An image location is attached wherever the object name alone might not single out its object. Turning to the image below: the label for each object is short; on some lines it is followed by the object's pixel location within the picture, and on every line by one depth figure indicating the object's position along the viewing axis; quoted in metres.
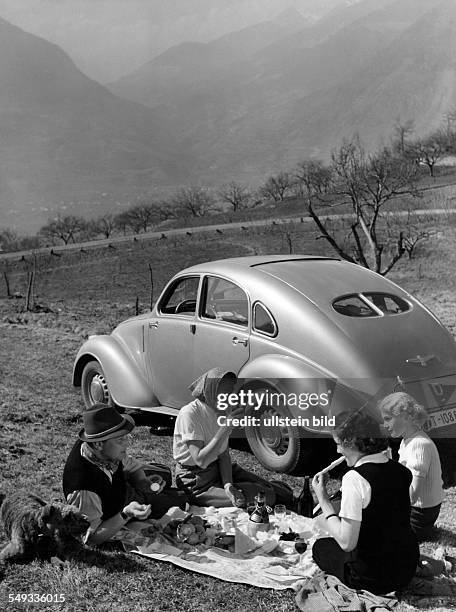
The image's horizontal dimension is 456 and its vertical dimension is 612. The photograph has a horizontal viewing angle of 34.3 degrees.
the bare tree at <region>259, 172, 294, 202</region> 100.50
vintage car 6.42
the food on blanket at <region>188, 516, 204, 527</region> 5.32
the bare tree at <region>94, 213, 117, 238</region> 86.06
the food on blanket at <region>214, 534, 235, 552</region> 5.13
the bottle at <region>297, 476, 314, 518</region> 5.75
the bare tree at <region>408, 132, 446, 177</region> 79.44
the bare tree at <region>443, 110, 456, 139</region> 101.12
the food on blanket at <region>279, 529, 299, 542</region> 5.18
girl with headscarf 5.80
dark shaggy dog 4.84
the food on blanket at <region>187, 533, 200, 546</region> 5.16
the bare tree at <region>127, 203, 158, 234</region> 90.19
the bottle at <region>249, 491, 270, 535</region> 5.30
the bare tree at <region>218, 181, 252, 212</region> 100.06
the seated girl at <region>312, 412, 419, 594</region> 4.03
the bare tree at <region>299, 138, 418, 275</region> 26.56
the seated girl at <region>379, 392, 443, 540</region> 4.96
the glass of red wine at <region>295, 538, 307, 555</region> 5.02
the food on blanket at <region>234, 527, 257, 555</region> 5.04
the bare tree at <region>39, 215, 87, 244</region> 87.94
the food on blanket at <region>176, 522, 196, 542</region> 5.18
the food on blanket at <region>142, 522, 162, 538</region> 5.27
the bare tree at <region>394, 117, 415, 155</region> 87.81
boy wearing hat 4.96
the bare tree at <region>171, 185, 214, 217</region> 100.81
